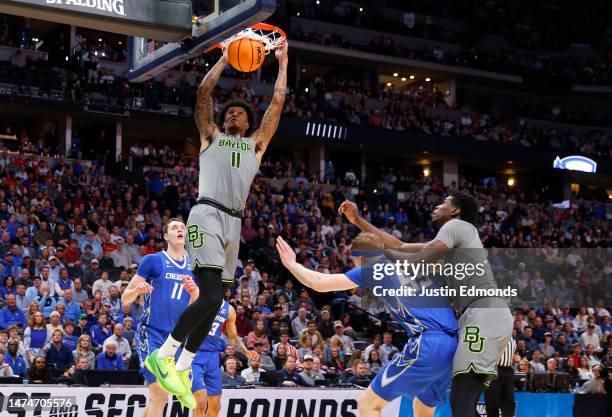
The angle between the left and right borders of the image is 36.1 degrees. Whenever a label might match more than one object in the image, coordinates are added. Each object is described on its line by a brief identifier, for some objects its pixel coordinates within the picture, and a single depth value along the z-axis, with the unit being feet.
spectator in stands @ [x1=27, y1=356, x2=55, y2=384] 47.60
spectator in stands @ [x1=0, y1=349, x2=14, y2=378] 47.09
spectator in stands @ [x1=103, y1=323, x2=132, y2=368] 51.75
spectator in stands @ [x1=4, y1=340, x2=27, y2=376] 48.60
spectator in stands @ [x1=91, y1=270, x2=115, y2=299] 59.11
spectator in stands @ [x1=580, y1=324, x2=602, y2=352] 75.77
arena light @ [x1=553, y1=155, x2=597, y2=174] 133.28
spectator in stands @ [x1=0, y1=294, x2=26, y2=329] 54.60
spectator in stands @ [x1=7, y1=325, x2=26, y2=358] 49.32
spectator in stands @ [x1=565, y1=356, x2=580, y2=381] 66.33
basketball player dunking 25.03
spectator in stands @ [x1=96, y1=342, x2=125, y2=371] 49.96
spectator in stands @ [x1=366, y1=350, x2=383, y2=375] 57.31
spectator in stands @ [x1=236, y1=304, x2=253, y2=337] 60.39
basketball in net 28.45
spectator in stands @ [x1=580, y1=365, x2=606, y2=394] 56.85
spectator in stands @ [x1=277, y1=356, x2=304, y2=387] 50.35
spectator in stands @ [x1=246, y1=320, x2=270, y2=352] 56.34
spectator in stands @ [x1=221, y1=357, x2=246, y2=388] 48.75
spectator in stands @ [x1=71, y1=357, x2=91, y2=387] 44.27
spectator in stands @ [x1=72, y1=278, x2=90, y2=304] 58.70
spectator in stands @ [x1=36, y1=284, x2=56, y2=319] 56.84
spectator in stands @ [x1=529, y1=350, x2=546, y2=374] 64.28
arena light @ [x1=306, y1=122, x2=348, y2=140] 114.32
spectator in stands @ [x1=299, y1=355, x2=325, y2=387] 51.04
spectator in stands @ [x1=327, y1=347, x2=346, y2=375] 58.02
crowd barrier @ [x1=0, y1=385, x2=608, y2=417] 41.18
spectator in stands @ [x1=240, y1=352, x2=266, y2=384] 50.44
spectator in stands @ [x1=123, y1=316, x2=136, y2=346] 53.78
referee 45.80
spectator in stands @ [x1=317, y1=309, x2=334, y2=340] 64.13
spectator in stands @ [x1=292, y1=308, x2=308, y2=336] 63.46
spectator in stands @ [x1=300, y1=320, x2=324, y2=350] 58.54
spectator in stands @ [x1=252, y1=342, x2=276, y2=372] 53.28
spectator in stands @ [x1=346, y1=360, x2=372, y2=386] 51.39
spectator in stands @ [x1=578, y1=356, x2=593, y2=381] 66.54
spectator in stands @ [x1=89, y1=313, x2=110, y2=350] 53.72
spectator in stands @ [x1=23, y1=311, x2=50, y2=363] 51.60
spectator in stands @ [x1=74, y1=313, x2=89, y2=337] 54.29
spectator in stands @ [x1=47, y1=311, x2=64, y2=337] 52.54
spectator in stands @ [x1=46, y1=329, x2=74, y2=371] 50.37
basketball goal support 28.73
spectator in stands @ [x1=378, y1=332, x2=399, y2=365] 60.08
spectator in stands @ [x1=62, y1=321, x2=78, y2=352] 52.60
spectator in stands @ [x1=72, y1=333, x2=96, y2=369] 49.70
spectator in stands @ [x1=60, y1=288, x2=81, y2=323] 56.54
